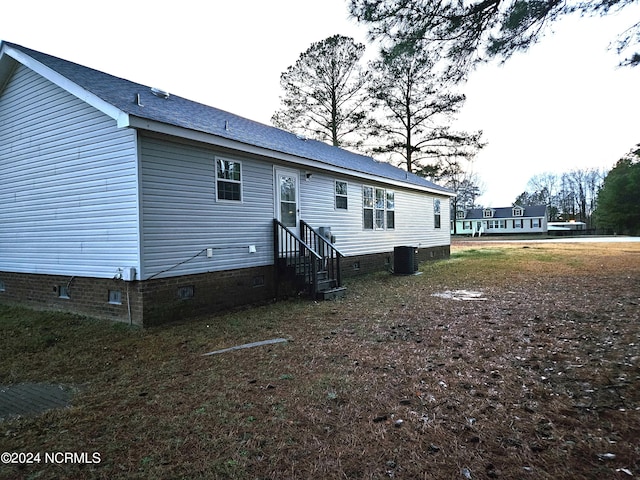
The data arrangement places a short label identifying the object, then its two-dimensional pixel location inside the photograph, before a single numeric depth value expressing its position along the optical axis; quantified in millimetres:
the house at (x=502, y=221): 53975
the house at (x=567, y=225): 59656
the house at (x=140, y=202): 6332
